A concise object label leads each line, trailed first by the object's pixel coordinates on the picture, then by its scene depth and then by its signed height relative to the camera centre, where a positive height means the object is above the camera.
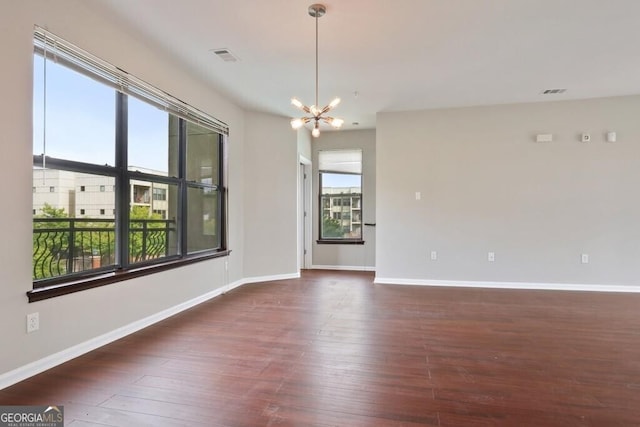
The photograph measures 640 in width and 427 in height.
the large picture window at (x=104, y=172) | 2.50 +0.39
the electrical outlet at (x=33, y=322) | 2.29 -0.73
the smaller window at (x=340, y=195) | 6.80 +0.40
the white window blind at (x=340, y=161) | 6.79 +1.09
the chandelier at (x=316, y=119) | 3.18 +0.94
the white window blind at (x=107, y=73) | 2.42 +1.21
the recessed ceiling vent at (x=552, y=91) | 4.53 +1.66
